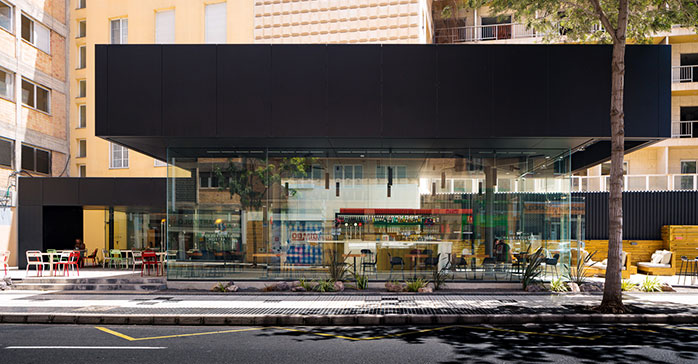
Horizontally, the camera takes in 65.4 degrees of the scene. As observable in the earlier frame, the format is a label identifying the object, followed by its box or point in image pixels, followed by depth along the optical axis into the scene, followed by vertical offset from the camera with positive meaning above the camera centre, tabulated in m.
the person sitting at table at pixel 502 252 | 16.08 -1.66
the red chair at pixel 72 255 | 20.04 -2.47
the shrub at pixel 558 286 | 15.44 -2.57
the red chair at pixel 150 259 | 19.55 -2.36
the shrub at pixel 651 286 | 15.54 -2.58
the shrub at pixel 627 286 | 15.47 -2.57
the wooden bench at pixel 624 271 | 19.14 -2.74
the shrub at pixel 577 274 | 15.87 -2.32
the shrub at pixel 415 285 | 15.56 -2.57
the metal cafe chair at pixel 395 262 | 16.14 -1.97
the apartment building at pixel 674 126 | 31.95 +4.28
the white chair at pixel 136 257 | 22.48 -2.62
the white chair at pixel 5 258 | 21.06 -2.52
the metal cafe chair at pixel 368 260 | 16.11 -1.91
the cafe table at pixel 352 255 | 16.17 -1.76
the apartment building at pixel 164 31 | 27.05 +9.01
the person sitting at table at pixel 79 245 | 25.77 -2.37
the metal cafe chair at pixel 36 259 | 19.50 -2.88
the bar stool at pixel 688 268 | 20.70 -2.85
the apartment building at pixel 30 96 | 28.02 +5.69
